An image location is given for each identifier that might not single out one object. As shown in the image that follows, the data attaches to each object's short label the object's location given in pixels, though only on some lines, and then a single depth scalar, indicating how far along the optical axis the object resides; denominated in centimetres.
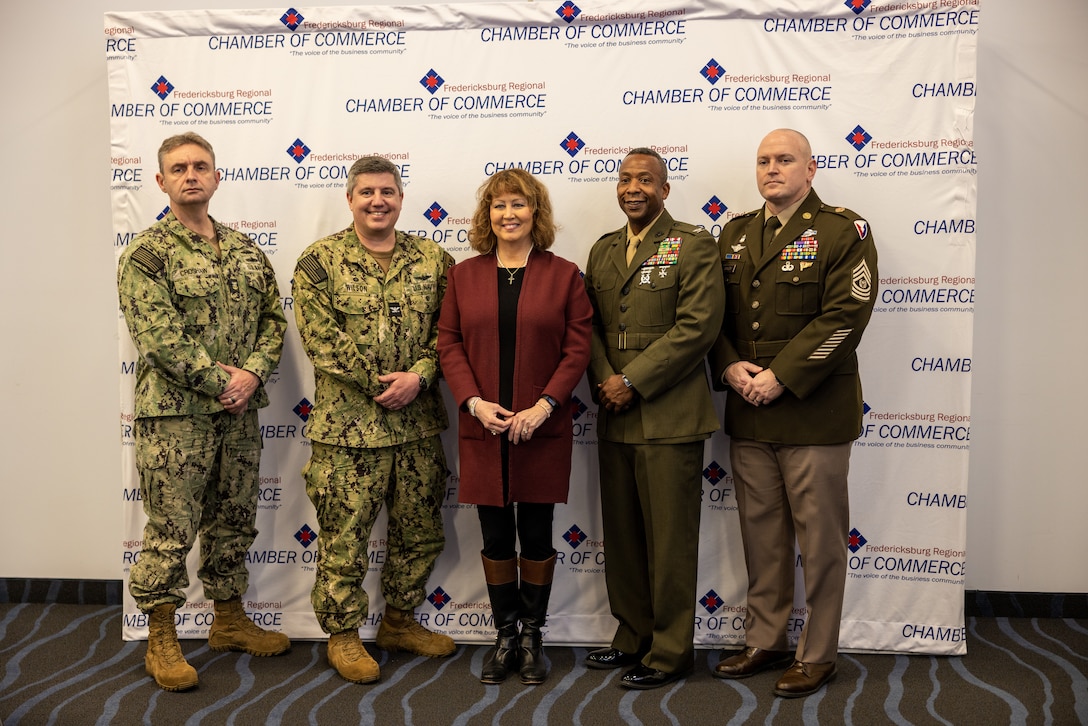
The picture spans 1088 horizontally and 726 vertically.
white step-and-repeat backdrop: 321
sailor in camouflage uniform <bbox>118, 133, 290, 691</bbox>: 284
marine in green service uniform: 282
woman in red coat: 282
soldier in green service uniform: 279
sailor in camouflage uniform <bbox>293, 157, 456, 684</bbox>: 294
